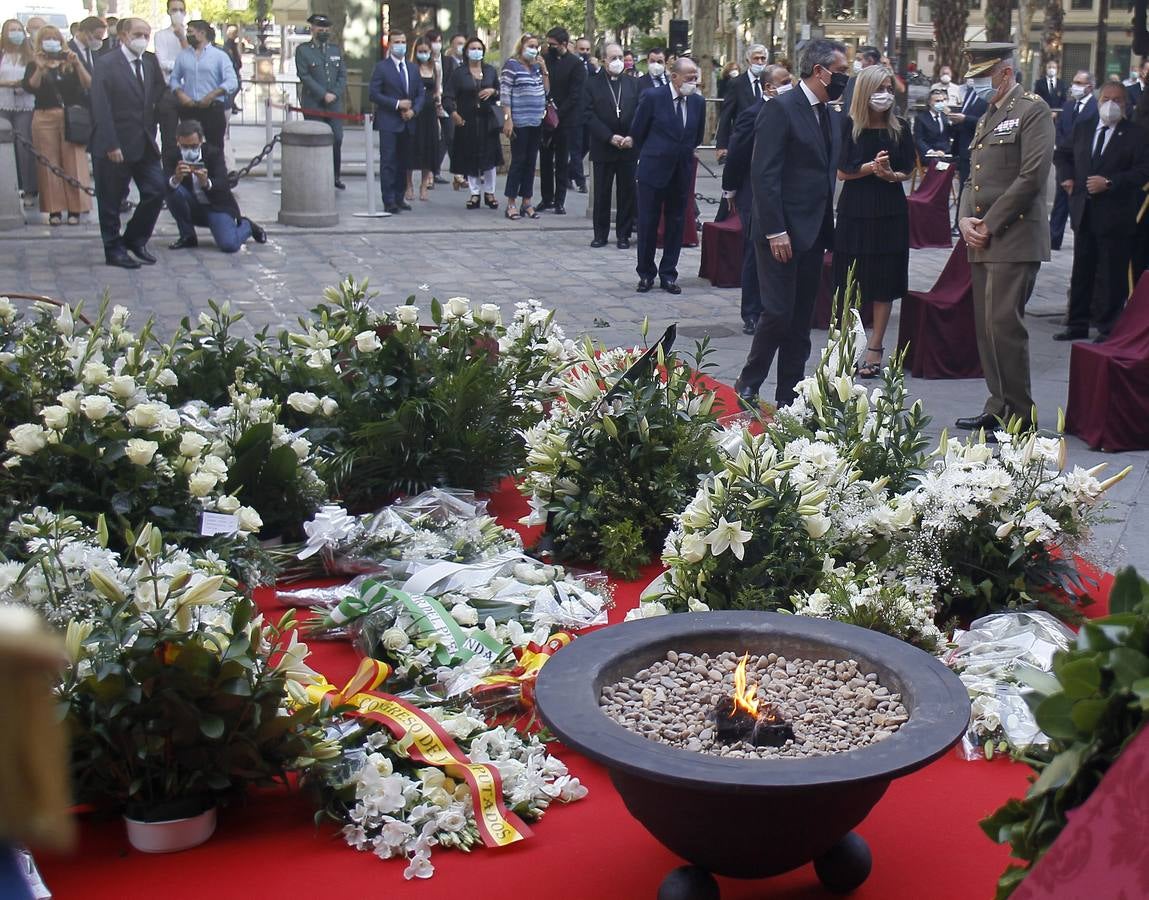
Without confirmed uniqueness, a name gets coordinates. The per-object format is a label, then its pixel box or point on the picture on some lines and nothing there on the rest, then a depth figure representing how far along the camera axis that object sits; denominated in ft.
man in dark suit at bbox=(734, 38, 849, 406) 24.07
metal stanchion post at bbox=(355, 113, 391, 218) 50.03
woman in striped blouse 50.24
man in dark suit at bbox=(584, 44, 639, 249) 42.80
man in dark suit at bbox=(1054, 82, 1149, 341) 32.01
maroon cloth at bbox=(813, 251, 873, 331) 33.04
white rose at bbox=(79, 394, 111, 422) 15.71
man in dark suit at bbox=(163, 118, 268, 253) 39.73
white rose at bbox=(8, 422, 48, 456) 15.52
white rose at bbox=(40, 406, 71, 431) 15.55
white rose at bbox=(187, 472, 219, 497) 15.19
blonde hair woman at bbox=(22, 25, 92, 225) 44.55
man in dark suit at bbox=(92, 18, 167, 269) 37.22
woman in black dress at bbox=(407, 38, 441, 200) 54.19
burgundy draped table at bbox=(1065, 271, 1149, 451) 23.25
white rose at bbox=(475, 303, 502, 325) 20.92
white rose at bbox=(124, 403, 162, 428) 15.89
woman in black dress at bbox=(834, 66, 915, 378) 27.71
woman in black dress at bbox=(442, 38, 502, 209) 53.21
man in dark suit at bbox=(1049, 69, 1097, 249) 43.44
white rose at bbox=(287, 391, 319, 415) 18.72
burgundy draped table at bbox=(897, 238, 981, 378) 28.45
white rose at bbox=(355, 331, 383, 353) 19.42
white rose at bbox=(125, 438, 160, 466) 15.39
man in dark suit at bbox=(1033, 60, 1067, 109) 67.02
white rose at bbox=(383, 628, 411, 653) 13.79
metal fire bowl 8.93
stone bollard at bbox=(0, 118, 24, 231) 43.27
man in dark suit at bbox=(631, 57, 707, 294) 37.06
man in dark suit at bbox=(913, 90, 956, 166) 51.93
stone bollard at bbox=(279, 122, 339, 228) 46.16
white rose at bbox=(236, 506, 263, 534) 15.05
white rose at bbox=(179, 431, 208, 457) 15.80
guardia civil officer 54.49
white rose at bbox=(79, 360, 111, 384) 16.44
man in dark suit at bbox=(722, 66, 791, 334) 32.30
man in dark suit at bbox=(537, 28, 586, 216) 52.90
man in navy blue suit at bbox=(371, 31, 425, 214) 50.85
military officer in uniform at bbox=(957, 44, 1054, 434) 22.48
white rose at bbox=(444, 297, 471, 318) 20.61
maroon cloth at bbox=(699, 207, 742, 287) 38.96
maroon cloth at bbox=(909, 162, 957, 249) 48.01
